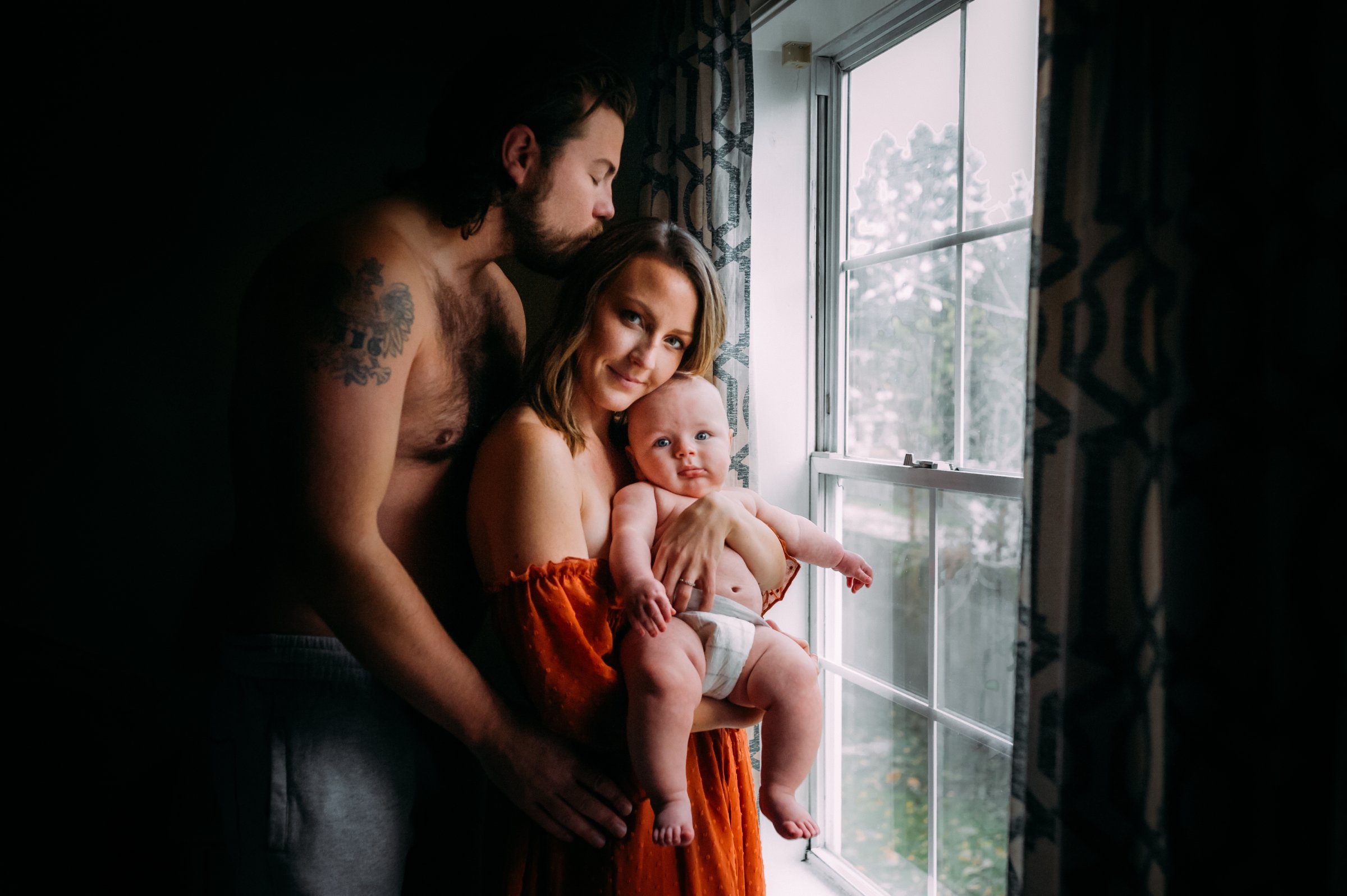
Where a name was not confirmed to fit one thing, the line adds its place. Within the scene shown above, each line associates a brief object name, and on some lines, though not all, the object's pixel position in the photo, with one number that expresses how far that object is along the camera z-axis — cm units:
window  142
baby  103
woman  106
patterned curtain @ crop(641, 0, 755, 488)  151
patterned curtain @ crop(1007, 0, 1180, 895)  87
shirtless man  99
